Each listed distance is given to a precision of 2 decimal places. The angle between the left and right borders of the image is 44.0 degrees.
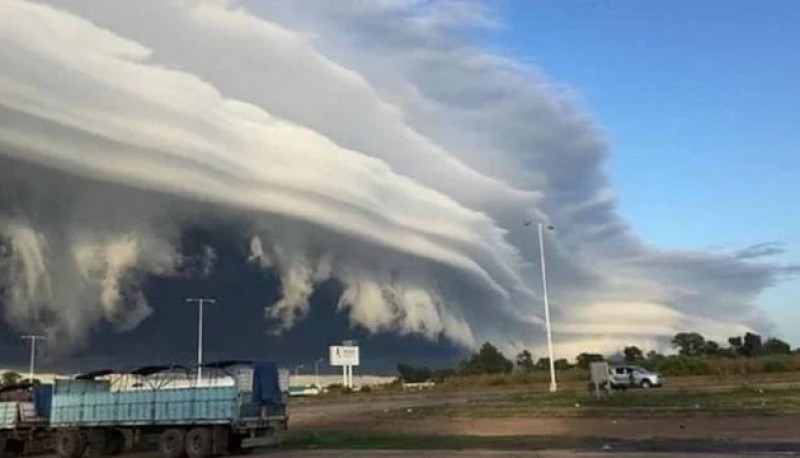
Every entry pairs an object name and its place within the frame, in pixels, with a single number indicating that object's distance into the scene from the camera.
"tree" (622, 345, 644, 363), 135.30
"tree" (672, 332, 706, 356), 149.38
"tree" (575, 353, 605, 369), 146.75
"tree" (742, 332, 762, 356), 142.56
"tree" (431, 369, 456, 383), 155.30
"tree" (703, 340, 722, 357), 145.75
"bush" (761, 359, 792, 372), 90.38
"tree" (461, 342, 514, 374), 163.73
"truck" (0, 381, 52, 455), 40.16
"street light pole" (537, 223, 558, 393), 73.83
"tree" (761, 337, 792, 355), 139.62
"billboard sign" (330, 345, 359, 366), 133.50
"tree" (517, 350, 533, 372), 135.95
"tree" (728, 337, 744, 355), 145.74
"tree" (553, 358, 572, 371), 143.10
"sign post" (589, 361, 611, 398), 64.19
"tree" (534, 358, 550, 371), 143.15
